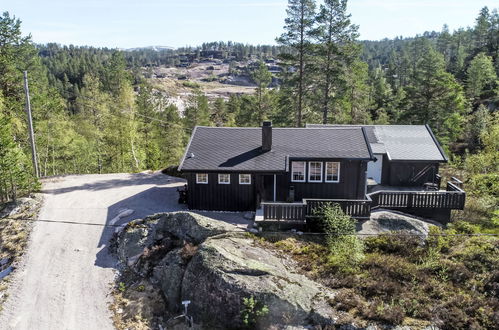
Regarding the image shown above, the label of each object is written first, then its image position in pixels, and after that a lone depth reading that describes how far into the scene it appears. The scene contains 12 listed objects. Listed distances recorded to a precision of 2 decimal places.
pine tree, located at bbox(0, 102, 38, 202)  20.36
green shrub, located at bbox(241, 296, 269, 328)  12.06
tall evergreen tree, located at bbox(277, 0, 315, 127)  29.94
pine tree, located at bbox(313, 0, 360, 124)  30.36
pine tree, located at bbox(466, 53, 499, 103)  58.31
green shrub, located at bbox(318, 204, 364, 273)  14.32
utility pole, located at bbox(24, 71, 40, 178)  23.31
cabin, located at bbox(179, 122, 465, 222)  18.59
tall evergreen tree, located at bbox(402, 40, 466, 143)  34.16
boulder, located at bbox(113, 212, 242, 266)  15.70
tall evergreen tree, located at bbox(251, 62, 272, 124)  40.22
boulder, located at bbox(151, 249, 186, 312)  13.98
